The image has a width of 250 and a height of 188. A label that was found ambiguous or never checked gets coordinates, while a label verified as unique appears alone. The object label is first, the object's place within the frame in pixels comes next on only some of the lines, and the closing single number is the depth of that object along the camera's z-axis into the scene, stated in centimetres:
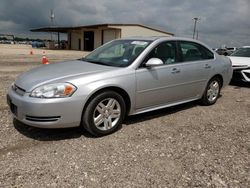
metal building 3397
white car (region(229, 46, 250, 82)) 784
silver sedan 333
